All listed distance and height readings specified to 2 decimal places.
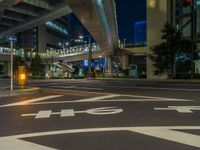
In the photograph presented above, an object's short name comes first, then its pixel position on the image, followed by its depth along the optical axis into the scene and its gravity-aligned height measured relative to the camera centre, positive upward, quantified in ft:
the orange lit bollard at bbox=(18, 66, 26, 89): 79.77 -0.25
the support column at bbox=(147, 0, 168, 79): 205.98 +27.09
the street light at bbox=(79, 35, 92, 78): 217.70 +0.83
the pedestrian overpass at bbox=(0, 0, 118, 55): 89.98 +18.54
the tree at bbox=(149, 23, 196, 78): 155.74 +8.61
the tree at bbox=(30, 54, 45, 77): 262.88 +4.39
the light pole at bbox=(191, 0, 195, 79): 131.51 +6.83
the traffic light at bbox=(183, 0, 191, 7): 80.49 +14.01
